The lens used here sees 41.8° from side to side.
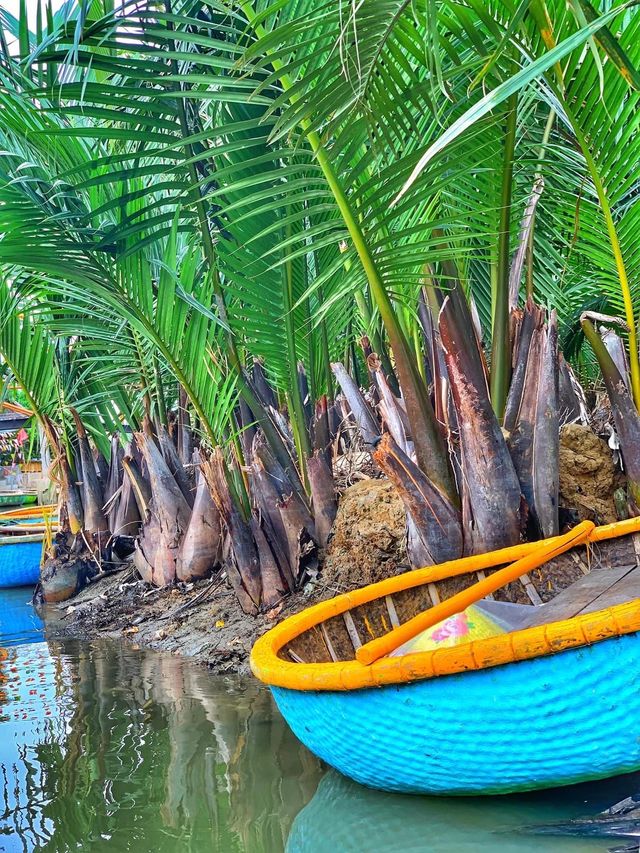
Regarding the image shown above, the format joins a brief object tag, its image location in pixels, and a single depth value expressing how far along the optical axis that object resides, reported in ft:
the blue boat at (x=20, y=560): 29.76
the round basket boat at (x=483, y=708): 7.10
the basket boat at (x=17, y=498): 53.01
